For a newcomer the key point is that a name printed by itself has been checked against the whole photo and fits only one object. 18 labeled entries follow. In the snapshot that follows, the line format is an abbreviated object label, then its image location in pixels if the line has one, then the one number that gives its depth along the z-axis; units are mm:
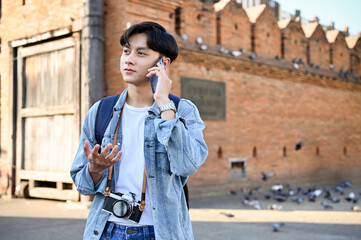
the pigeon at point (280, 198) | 10109
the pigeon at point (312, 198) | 10203
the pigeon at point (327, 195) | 10710
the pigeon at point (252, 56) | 12406
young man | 2006
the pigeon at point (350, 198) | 10180
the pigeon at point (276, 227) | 6479
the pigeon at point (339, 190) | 11608
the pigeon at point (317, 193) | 10488
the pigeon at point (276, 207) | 8836
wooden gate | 9375
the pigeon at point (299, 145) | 13447
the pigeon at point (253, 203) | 9000
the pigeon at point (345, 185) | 13422
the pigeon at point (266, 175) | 12117
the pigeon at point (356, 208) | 8804
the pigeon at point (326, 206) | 9073
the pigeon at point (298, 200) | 9797
